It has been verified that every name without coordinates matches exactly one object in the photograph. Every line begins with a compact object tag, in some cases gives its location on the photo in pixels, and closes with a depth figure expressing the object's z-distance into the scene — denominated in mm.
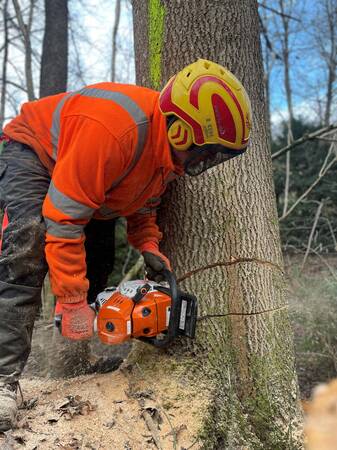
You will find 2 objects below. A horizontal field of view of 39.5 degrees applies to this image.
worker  2053
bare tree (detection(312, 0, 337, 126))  17625
